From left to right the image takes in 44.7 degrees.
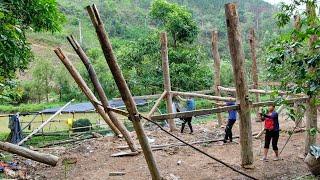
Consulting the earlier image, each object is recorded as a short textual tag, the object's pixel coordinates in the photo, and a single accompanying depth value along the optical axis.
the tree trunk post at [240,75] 5.66
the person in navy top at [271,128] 7.26
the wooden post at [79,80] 7.96
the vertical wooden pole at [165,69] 10.05
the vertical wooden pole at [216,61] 11.17
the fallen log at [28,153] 3.69
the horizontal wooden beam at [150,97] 10.95
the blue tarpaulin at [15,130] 10.48
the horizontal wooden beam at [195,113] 5.80
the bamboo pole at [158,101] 8.74
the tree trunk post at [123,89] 4.04
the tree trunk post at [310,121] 7.04
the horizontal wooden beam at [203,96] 7.98
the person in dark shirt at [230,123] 9.03
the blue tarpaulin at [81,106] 19.69
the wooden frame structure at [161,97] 4.20
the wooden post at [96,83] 7.63
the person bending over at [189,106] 10.87
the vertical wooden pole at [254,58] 11.40
